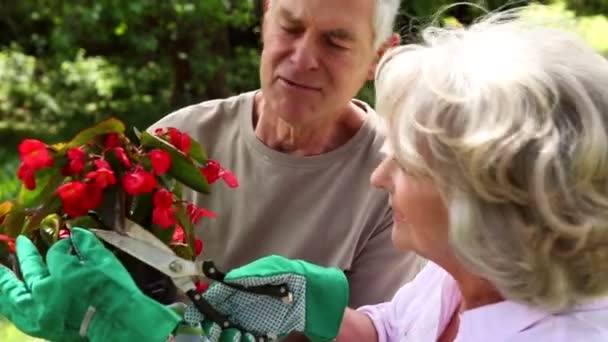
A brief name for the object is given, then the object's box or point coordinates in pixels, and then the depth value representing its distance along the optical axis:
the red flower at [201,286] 1.47
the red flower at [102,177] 1.47
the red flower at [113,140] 1.51
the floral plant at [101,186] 1.48
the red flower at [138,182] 1.47
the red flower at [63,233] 1.48
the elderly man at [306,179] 1.90
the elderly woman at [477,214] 1.40
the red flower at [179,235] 1.54
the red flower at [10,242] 1.52
